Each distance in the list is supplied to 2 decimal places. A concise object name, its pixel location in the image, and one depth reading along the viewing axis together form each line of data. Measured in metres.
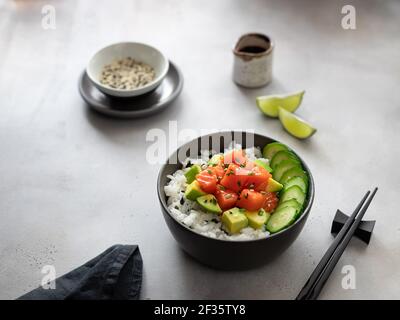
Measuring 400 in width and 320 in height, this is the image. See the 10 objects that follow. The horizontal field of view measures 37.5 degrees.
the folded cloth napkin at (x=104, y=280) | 0.50
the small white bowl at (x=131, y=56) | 0.71
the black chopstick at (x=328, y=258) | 0.50
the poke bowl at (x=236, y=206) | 0.50
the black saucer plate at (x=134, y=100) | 0.70
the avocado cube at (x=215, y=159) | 0.55
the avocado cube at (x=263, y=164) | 0.55
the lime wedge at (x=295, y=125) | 0.67
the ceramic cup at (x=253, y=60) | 0.73
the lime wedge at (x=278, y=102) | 0.70
